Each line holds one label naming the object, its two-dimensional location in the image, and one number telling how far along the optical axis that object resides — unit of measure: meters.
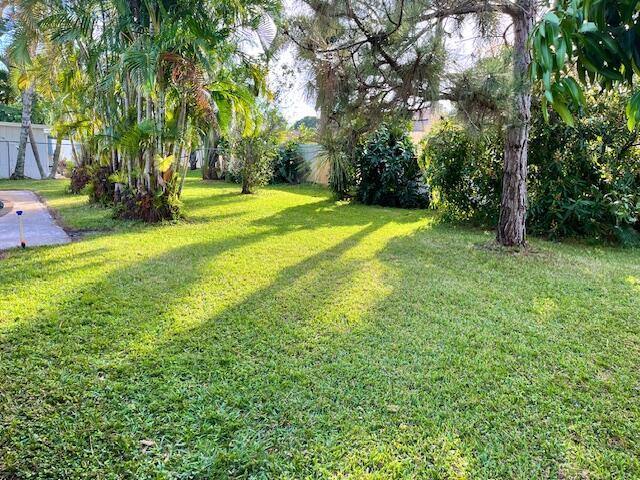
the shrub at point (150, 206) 7.55
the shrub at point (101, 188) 9.62
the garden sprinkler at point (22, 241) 5.47
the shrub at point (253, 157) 12.12
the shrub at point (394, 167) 10.69
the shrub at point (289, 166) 16.67
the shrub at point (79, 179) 12.07
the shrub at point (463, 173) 7.62
